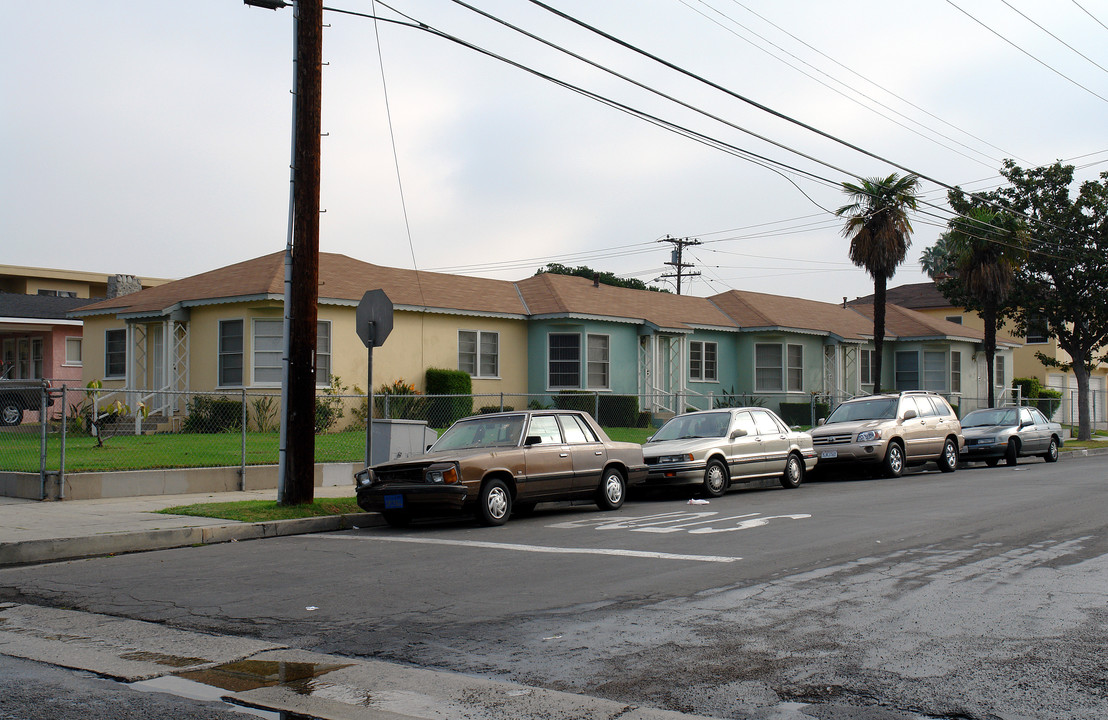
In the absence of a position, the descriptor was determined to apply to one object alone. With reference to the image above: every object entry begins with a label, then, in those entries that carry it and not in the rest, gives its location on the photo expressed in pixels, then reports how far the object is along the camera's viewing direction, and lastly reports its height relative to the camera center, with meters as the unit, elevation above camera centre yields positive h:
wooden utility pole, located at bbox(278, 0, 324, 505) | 13.10 +2.12
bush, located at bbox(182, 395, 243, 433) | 24.02 -0.31
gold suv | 20.17 -0.74
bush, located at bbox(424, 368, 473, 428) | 26.98 +0.28
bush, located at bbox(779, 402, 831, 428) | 35.81 -0.54
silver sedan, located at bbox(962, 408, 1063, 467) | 24.19 -0.93
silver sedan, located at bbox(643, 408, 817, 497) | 16.17 -0.89
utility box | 15.84 -0.60
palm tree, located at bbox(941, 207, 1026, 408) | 31.62 +4.65
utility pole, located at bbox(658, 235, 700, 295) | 59.97 +8.78
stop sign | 14.27 +1.20
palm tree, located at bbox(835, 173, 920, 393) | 28.78 +5.11
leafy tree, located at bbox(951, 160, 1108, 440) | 35.12 +5.23
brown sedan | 12.36 -0.92
